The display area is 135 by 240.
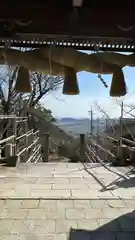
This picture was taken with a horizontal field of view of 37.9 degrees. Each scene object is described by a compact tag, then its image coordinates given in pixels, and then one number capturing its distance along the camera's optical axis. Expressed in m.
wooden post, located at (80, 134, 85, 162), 5.72
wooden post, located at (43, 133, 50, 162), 5.73
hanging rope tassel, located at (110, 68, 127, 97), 1.46
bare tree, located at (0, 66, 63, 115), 5.72
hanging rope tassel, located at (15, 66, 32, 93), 1.49
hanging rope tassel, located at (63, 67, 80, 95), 1.45
